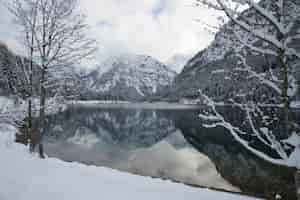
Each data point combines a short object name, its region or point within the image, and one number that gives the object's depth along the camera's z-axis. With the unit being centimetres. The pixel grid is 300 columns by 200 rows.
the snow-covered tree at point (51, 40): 1117
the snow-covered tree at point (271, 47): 346
